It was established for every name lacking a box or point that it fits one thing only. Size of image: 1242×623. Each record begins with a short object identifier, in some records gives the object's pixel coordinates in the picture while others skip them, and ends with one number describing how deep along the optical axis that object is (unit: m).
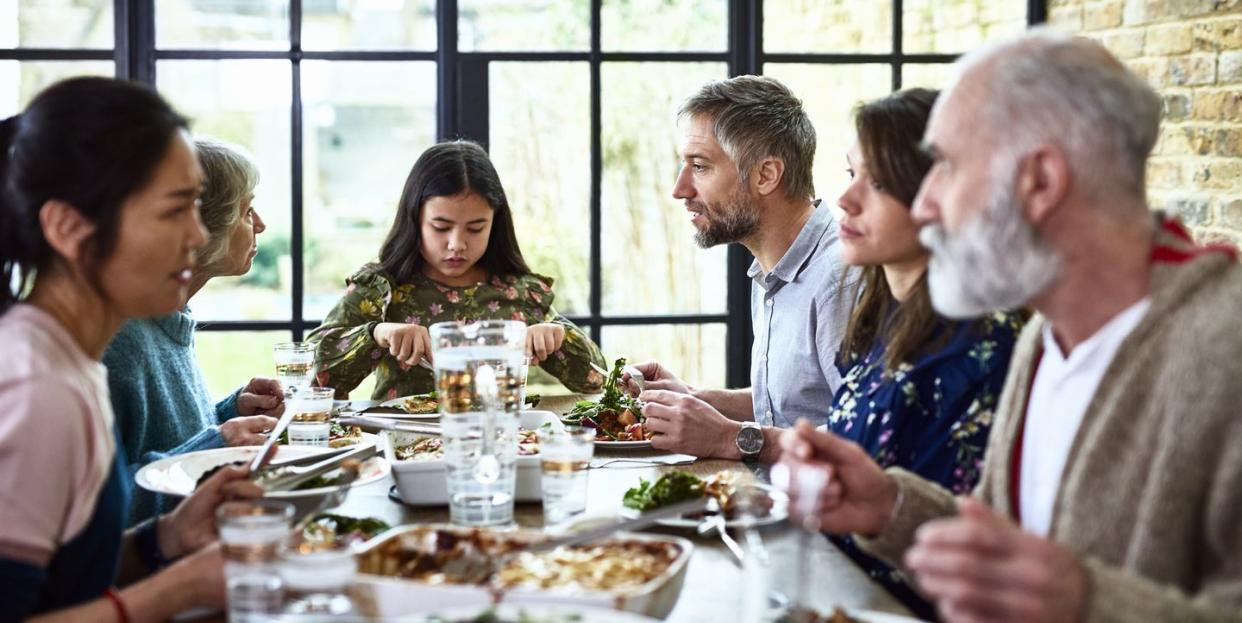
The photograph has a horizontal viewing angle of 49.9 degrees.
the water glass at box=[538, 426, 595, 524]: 1.88
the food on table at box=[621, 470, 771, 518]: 1.94
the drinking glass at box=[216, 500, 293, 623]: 1.34
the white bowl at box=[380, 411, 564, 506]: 2.01
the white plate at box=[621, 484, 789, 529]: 1.86
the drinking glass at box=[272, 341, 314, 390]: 2.61
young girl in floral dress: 3.62
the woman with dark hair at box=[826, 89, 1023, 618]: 2.04
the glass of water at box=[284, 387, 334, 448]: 2.46
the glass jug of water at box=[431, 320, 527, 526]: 1.86
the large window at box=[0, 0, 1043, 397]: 4.43
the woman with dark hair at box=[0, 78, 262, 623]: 1.46
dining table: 1.57
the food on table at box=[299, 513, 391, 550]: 1.78
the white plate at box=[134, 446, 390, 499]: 2.04
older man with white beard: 1.28
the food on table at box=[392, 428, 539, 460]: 2.21
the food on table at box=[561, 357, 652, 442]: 2.59
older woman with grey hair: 2.45
